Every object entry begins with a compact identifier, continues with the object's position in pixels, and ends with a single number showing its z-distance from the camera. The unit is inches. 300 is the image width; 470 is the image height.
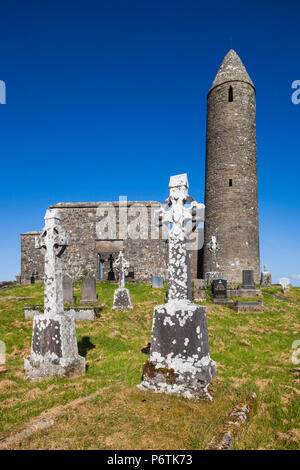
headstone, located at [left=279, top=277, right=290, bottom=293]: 819.5
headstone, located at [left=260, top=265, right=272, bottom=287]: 946.1
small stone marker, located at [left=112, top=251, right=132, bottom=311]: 534.6
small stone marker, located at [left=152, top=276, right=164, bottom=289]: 786.7
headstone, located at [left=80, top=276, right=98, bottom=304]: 562.6
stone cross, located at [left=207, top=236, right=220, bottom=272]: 841.5
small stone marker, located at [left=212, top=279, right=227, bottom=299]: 658.2
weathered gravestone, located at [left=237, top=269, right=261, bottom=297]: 708.9
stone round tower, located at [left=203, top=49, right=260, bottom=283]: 991.6
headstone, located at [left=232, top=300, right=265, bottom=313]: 571.2
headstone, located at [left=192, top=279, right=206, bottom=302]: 642.8
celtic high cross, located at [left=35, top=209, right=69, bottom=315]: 261.0
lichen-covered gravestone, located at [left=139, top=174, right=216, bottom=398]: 189.6
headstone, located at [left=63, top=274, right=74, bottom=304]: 555.5
